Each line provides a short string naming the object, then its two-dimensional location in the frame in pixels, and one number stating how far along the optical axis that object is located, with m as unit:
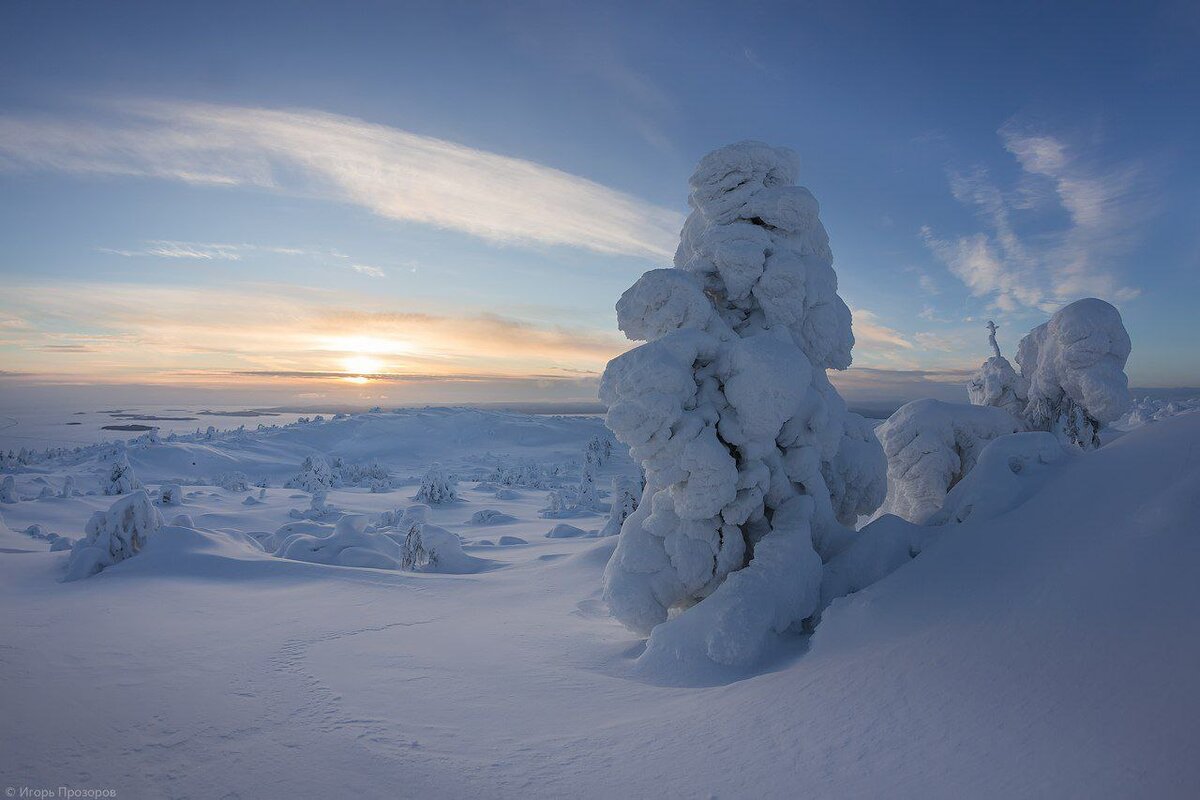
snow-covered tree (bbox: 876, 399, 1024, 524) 12.71
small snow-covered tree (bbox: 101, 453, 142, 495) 28.08
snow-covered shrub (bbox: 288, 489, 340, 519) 24.92
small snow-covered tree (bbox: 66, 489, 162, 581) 11.18
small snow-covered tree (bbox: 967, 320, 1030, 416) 15.45
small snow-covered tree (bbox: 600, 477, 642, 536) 19.33
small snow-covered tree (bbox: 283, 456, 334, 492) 40.38
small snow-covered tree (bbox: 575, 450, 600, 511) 33.22
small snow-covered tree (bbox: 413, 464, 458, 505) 32.31
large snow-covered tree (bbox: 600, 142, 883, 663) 7.19
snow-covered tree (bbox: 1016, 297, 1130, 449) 12.90
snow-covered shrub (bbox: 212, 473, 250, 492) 36.38
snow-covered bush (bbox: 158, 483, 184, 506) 24.25
